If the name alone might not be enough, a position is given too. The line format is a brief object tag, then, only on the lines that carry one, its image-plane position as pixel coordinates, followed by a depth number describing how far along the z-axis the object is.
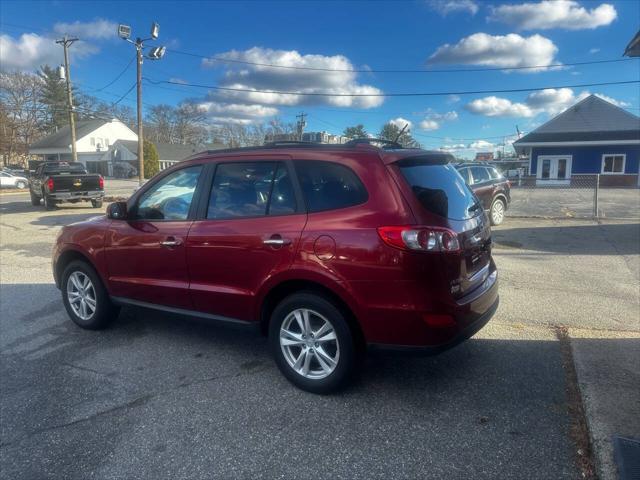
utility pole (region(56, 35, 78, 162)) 30.20
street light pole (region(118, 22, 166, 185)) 22.09
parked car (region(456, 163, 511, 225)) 11.42
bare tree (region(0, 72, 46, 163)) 63.54
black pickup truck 16.91
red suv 3.07
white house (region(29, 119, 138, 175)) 65.75
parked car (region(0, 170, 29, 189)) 37.84
